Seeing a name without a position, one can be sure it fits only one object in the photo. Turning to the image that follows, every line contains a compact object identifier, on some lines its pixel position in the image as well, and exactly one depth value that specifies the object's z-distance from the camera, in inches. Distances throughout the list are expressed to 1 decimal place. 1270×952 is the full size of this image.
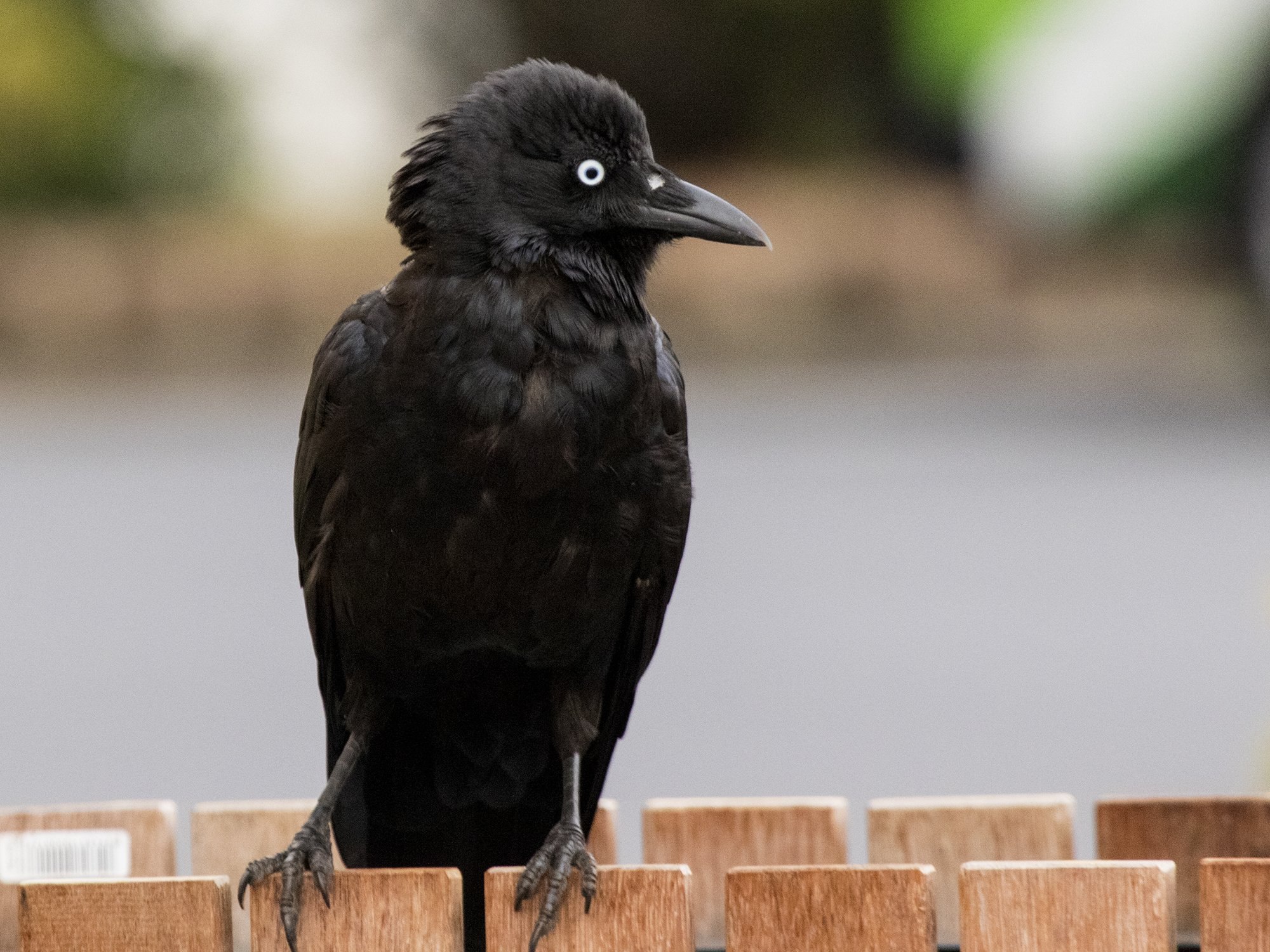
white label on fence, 259.0
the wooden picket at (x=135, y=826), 259.3
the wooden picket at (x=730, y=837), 253.4
